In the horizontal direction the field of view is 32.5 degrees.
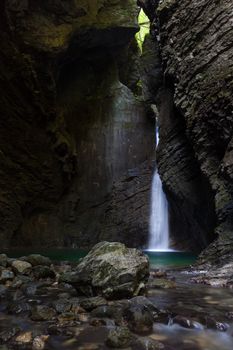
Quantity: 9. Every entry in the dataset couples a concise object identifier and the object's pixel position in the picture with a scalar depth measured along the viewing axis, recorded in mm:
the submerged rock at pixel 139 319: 4684
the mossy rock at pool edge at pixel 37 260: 9477
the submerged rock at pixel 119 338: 4121
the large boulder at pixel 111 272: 6152
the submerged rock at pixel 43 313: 5059
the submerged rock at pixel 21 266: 8523
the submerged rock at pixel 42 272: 8352
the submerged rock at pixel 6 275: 7721
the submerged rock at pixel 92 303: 5530
